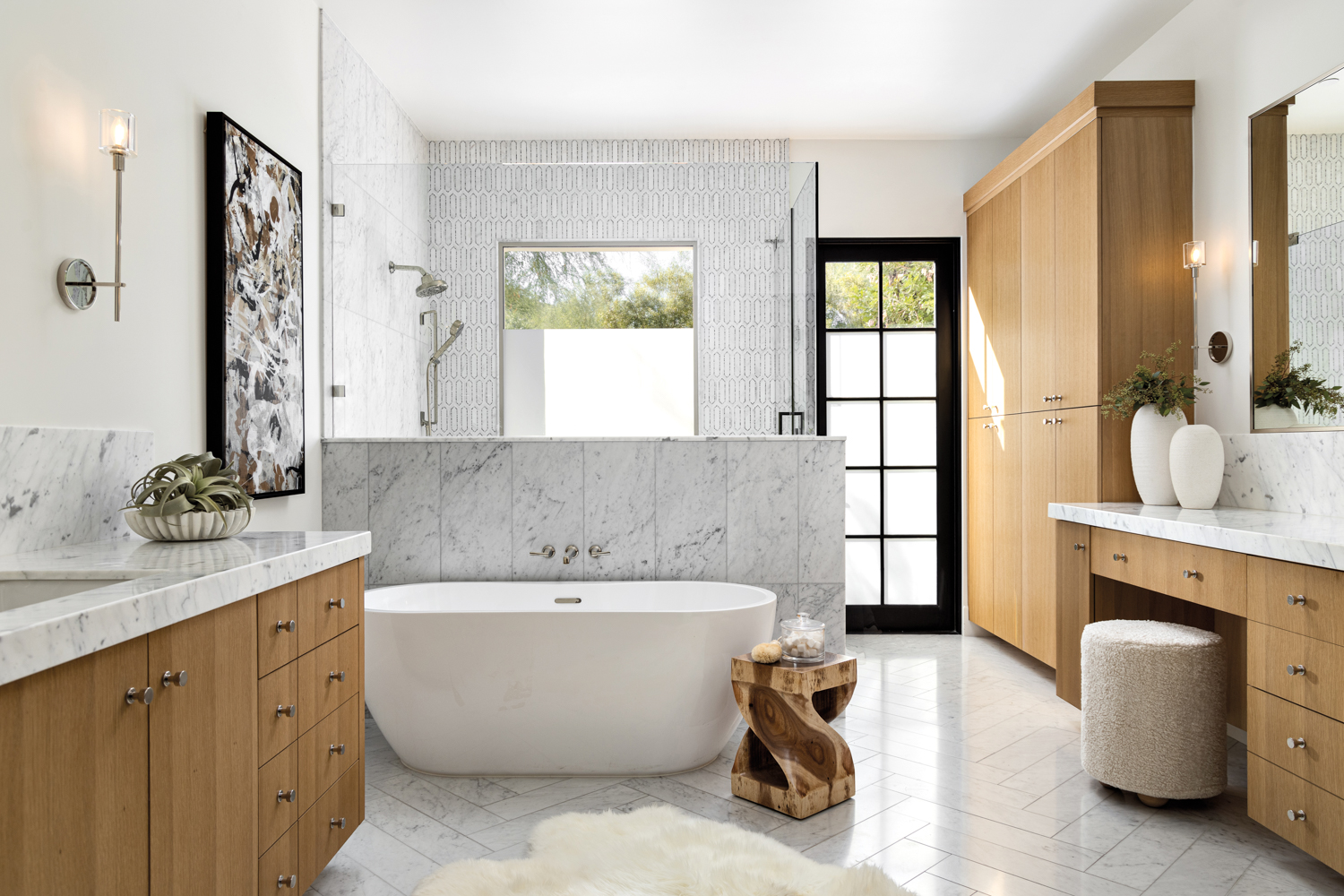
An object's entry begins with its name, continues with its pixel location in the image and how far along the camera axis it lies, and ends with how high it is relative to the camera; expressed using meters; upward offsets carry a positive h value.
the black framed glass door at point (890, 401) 4.72 +0.27
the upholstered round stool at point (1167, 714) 2.29 -0.75
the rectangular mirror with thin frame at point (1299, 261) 2.53 +0.60
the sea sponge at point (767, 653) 2.42 -0.60
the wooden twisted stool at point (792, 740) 2.34 -0.85
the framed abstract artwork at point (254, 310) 2.38 +0.45
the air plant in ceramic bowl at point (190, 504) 1.77 -0.11
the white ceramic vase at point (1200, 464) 2.79 -0.06
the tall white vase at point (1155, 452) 2.98 -0.02
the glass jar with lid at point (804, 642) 2.46 -0.57
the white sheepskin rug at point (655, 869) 1.80 -0.96
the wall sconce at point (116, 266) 1.71 +0.41
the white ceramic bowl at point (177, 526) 1.77 -0.16
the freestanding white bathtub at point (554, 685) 2.49 -0.72
